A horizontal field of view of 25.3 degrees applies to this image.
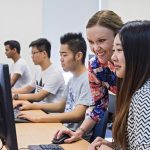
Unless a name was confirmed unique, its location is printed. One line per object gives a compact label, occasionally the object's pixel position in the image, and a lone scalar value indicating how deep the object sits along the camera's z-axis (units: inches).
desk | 66.4
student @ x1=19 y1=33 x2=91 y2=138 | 90.2
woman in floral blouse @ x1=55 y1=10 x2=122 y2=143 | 60.2
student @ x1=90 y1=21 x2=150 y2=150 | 42.6
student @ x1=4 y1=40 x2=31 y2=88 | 190.6
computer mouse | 67.3
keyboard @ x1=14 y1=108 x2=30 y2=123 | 89.0
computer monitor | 40.6
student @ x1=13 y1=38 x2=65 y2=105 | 124.4
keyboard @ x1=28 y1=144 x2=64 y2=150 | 61.8
